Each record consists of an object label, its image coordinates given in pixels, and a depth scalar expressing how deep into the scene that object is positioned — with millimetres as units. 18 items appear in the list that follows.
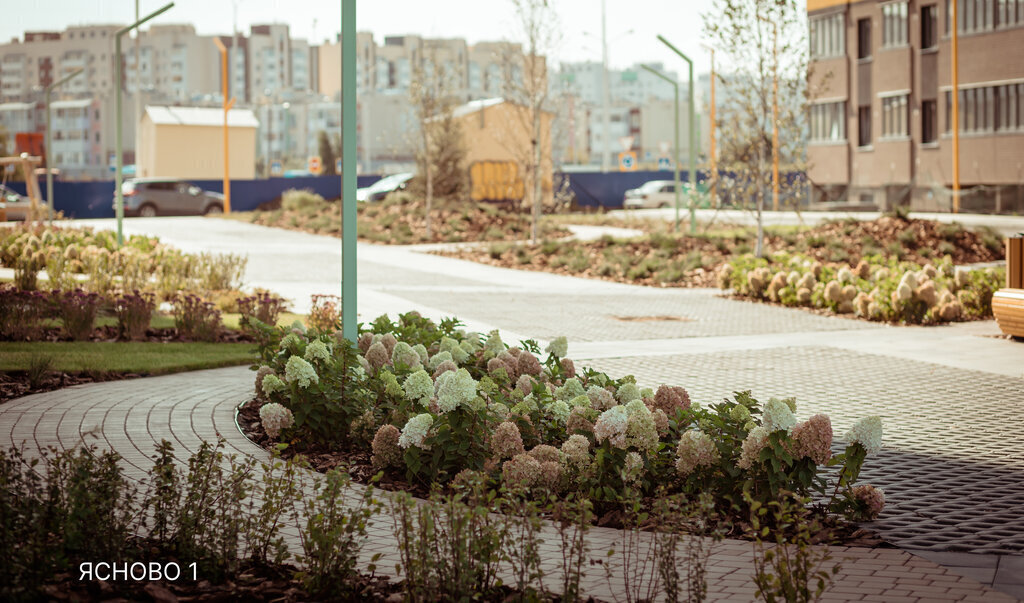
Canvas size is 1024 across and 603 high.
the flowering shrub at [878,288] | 15891
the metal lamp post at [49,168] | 35475
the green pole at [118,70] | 23388
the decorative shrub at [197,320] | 13195
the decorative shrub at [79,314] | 12664
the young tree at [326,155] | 79375
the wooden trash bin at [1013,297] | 13547
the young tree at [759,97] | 24125
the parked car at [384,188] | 51159
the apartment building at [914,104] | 39625
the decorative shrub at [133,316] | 12914
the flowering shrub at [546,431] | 5910
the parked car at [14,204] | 44562
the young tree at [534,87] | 30172
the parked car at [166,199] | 50500
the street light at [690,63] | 30500
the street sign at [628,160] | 56219
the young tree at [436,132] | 36688
